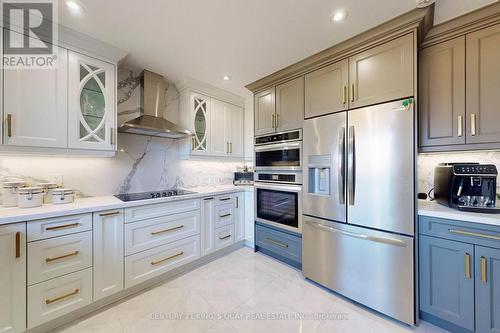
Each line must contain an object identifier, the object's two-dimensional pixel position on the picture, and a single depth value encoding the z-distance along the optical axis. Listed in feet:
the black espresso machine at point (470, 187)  4.69
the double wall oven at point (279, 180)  7.45
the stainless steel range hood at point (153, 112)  7.30
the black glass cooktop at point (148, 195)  6.77
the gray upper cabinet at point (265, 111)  8.44
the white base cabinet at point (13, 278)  4.17
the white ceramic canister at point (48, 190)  5.69
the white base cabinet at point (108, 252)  5.45
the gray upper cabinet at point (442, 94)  5.12
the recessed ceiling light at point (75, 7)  4.53
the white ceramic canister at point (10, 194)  5.06
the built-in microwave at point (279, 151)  7.43
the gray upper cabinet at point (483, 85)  4.70
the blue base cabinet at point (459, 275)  4.19
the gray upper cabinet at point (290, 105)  7.37
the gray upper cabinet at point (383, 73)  4.94
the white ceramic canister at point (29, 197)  4.97
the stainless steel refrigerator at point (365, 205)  4.94
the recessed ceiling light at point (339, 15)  4.81
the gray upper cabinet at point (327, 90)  6.09
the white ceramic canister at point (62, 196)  5.57
